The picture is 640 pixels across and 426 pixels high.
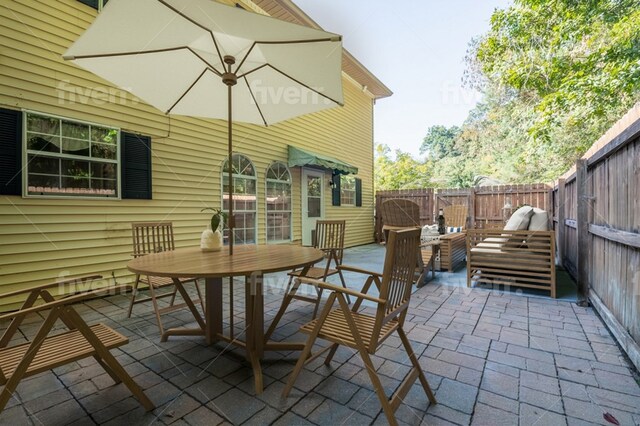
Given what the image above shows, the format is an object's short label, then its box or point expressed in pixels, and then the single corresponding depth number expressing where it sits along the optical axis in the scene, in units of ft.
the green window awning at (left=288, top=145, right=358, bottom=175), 20.63
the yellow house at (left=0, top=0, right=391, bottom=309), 10.46
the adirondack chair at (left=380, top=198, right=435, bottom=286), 16.27
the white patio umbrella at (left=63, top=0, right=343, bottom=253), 6.13
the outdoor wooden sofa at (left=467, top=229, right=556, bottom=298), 11.97
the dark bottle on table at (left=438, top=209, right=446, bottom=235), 18.15
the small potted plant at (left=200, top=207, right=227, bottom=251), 8.27
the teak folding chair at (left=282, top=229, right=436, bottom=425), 4.75
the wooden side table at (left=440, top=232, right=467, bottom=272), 16.40
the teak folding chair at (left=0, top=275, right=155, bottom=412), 4.27
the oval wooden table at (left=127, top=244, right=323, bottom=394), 5.60
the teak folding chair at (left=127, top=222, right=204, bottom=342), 8.39
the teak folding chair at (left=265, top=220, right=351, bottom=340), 10.46
